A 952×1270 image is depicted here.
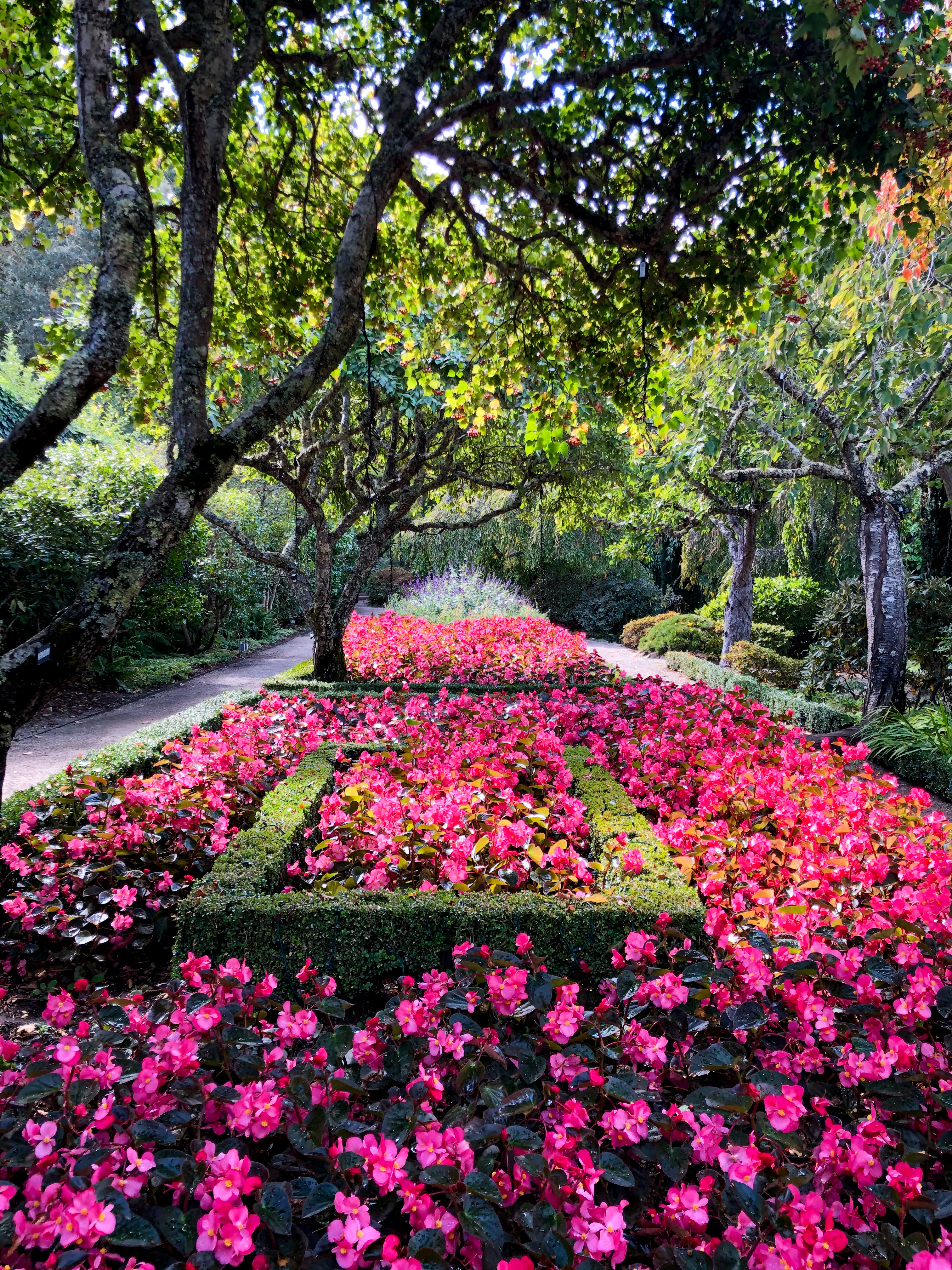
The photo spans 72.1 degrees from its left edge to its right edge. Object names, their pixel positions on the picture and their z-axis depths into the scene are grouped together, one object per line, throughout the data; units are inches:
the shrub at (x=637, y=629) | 661.3
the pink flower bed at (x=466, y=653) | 305.9
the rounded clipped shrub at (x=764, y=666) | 426.3
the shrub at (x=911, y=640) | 353.7
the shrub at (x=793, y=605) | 568.1
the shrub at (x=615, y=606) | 791.7
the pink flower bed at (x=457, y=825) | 111.2
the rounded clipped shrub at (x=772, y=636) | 526.3
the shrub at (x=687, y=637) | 578.6
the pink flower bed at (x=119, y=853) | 114.9
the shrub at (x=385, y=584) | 866.1
